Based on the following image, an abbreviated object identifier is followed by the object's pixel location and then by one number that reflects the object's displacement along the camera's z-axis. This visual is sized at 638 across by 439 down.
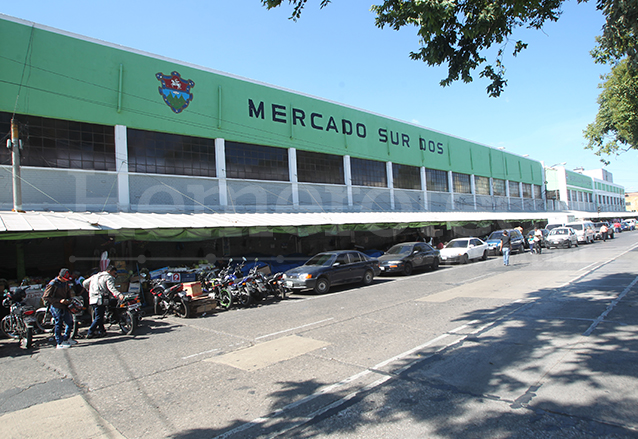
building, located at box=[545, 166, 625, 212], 57.62
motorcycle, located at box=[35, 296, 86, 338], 8.93
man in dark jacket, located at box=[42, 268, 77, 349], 8.14
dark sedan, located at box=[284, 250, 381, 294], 14.00
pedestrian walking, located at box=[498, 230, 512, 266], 19.50
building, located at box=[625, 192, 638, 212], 118.89
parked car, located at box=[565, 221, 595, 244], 33.12
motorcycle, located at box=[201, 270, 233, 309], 12.19
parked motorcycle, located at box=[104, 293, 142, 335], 9.11
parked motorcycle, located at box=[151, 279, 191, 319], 11.14
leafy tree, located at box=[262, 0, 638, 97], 6.99
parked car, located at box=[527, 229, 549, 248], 29.39
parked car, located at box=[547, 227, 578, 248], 29.23
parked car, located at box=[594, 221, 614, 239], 37.69
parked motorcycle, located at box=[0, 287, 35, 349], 8.31
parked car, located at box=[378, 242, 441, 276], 18.34
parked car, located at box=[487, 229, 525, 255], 26.95
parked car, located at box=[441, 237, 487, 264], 22.61
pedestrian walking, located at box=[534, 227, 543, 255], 25.44
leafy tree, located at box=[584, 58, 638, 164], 17.28
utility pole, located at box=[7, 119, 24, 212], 12.49
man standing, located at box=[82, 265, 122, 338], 8.82
